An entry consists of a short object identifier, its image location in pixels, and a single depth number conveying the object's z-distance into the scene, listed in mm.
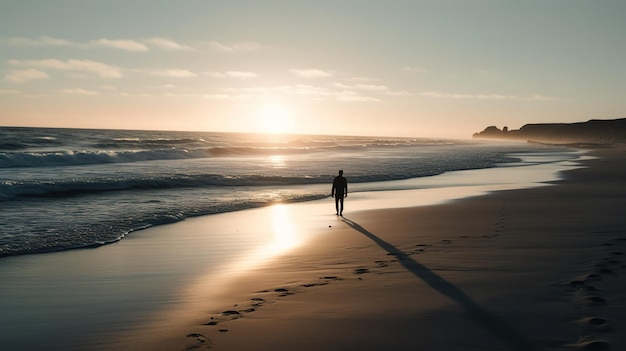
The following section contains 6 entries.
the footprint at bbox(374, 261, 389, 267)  9141
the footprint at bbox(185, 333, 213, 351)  5422
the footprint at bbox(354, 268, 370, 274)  8633
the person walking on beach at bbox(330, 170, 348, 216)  16589
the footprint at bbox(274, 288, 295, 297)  7407
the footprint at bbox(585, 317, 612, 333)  5406
